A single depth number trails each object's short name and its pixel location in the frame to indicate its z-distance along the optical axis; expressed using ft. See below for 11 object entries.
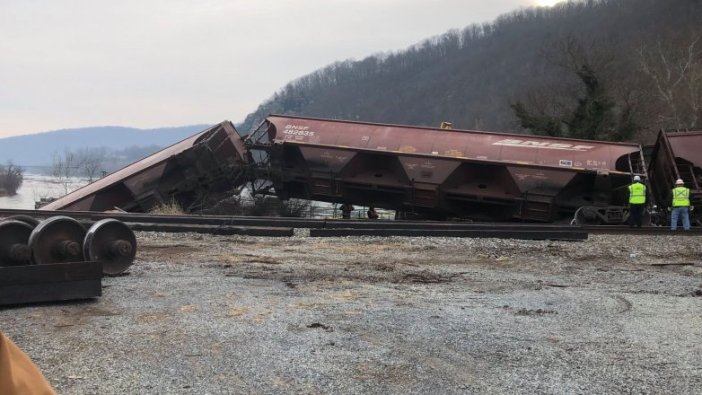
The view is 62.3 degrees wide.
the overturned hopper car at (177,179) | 55.01
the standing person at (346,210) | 60.18
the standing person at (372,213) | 59.36
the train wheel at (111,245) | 22.18
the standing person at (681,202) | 44.80
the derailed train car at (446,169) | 50.65
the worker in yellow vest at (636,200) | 45.21
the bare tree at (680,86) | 117.70
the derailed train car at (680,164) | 47.60
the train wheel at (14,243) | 20.95
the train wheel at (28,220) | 23.20
